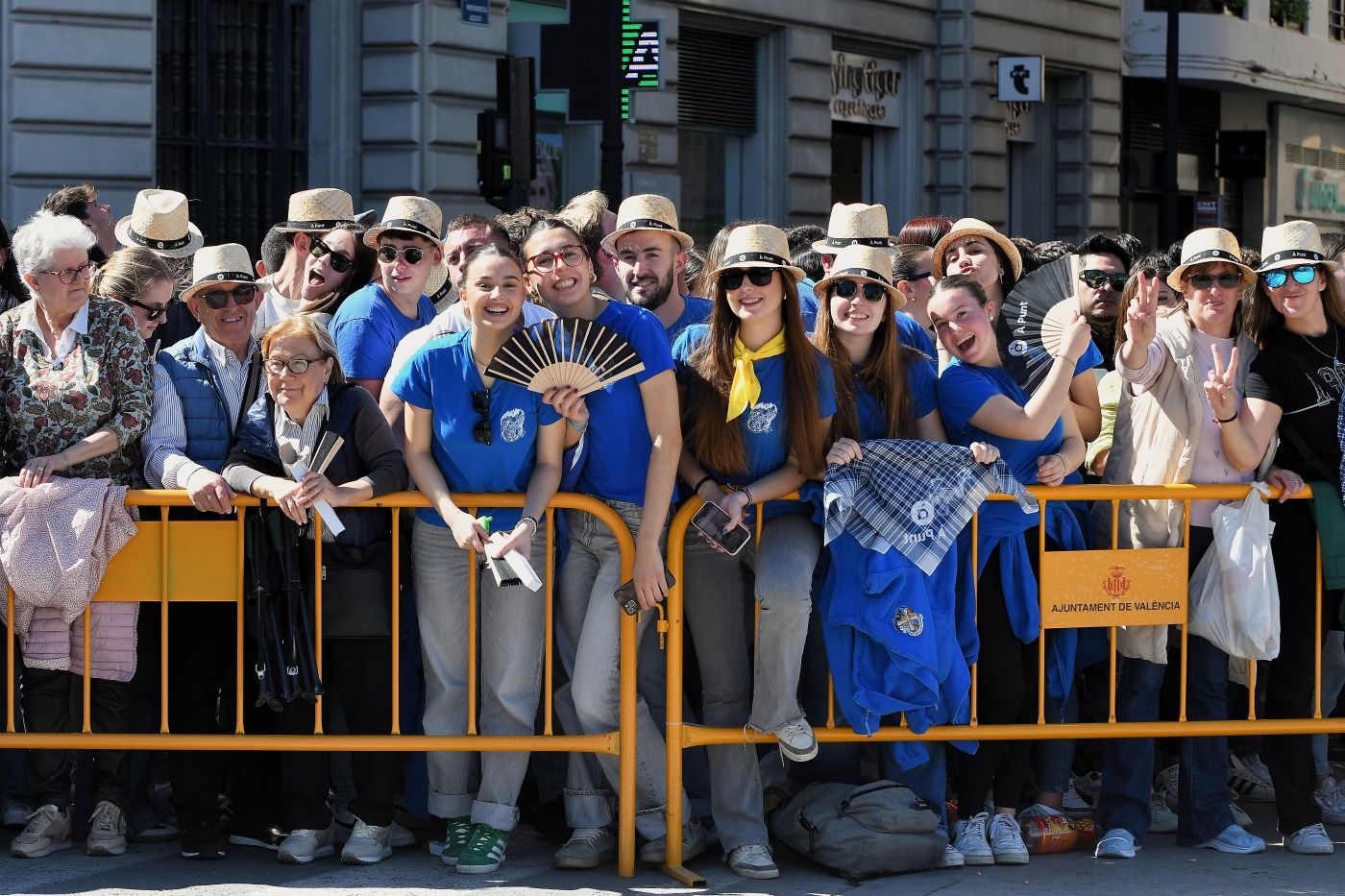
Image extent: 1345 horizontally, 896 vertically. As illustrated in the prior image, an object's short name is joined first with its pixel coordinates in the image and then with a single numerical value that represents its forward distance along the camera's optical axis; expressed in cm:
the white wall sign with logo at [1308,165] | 3175
